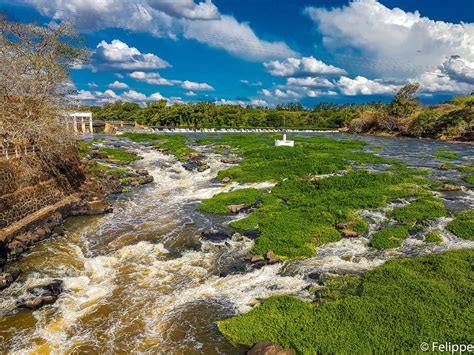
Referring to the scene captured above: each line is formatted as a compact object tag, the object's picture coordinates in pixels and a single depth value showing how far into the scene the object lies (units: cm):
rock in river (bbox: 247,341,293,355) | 1101
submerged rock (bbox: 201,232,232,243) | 2178
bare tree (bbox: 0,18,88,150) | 2689
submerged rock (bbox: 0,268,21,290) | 1612
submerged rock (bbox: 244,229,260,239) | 2190
